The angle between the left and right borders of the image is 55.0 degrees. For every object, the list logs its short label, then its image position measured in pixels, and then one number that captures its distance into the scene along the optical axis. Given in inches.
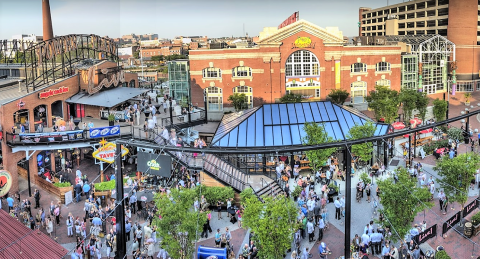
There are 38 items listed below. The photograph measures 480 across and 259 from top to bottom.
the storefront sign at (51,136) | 1314.0
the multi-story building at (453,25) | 3307.1
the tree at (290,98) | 2103.6
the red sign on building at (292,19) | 2364.7
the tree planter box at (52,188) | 1208.2
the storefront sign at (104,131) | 1337.4
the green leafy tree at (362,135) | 1326.3
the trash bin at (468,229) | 938.9
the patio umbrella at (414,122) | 1539.1
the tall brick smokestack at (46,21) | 2773.1
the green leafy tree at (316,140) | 1272.1
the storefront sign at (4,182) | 1095.0
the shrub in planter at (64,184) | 1248.8
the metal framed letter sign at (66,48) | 1759.4
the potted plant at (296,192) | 1170.0
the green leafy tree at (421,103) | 1958.7
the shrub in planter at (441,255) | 777.6
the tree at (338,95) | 2207.2
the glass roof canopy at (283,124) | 1350.9
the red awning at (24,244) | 788.6
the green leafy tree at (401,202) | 830.5
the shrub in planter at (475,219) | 956.0
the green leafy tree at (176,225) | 764.6
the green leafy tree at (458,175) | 998.4
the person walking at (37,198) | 1154.7
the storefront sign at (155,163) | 677.9
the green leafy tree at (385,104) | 1769.2
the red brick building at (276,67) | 2202.3
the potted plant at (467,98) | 2940.5
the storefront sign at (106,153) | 1183.6
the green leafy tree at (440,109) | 1980.8
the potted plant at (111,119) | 1416.3
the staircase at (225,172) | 1174.3
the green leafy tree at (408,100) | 1903.3
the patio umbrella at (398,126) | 1491.5
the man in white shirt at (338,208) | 1052.5
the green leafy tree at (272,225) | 756.6
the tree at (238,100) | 2149.4
